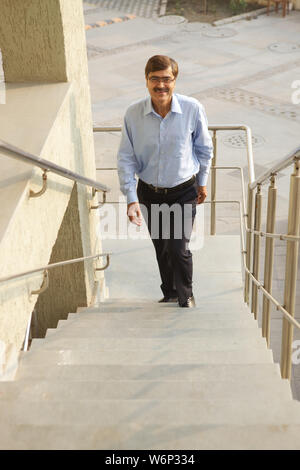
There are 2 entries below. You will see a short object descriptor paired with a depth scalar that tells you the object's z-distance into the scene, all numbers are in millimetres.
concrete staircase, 1919
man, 3627
